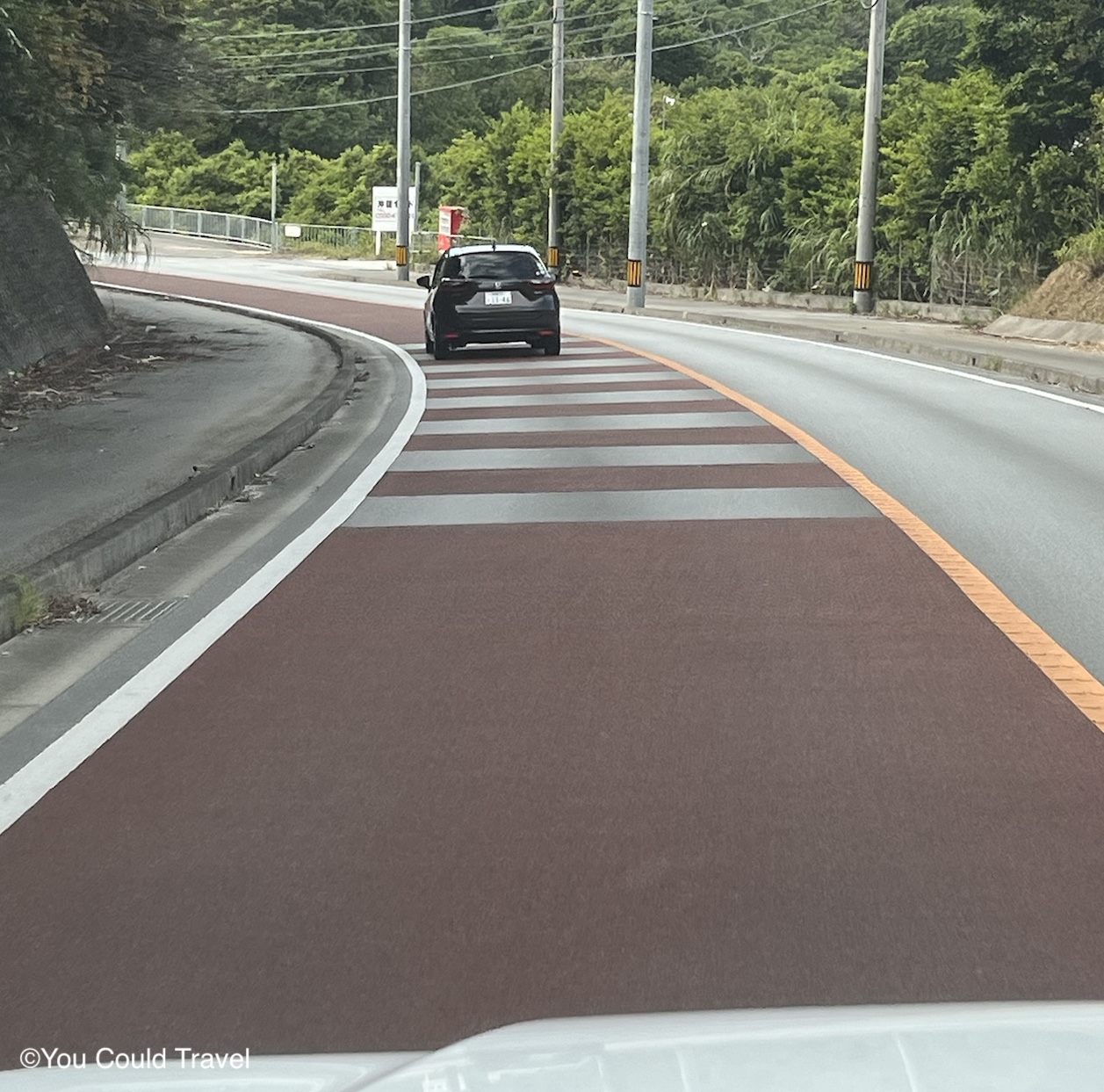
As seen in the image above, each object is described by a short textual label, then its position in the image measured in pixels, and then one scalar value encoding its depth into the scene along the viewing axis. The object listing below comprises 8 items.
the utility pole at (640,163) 41.62
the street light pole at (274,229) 79.44
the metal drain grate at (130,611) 8.37
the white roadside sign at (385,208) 66.50
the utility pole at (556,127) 53.50
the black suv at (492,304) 25.17
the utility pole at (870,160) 36.84
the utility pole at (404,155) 56.91
